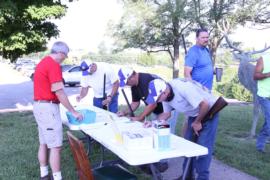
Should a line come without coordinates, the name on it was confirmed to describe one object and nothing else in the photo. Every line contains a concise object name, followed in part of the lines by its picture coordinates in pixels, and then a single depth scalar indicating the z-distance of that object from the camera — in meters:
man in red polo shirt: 3.05
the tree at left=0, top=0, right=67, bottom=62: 6.18
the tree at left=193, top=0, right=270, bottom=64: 15.35
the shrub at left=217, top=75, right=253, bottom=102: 13.09
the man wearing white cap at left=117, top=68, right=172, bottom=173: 3.47
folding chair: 2.48
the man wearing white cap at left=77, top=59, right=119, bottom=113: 4.55
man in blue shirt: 3.76
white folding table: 2.31
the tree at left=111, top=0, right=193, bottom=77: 16.41
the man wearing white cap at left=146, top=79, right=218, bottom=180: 2.76
